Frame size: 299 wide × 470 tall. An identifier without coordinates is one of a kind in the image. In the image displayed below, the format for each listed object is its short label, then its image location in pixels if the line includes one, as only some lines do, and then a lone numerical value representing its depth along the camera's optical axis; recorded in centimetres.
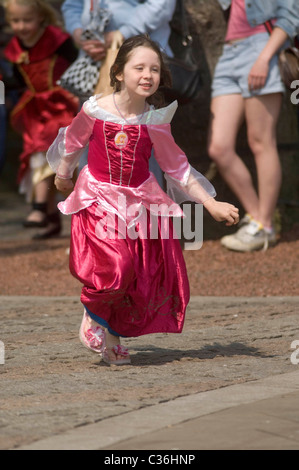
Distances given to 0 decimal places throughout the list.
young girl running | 924
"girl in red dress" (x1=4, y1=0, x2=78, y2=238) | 1722
